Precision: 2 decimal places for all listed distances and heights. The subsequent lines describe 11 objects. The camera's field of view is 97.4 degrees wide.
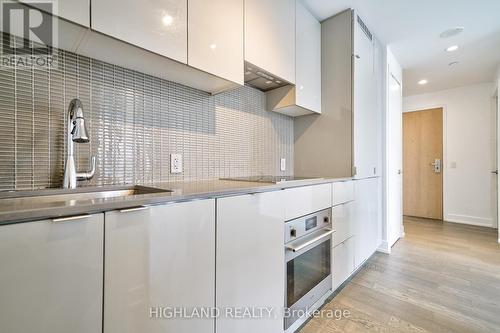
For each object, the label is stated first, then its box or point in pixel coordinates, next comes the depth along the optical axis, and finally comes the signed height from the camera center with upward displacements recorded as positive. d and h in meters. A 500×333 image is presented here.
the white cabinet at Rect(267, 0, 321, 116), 1.86 +0.83
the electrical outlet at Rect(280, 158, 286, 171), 2.20 +0.04
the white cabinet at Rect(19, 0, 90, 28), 0.75 +0.56
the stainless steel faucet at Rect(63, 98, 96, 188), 0.93 +0.14
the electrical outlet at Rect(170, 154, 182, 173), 1.38 +0.03
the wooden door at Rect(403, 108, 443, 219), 4.26 +0.09
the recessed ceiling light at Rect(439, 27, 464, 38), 2.27 +1.43
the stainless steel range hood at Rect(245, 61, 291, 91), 1.55 +0.71
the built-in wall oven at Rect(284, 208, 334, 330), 1.30 -0.62
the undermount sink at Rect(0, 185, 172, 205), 0.87 -0.11
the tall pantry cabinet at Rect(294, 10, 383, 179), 1.98 +0.52
